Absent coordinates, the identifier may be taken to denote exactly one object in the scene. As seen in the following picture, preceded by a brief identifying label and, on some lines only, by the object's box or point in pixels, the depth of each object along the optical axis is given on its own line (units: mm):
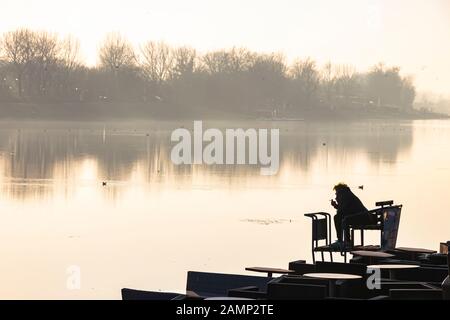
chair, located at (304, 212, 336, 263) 16094
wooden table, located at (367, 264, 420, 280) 12680
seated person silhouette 16609
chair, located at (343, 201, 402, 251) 16578
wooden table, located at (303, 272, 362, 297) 11391
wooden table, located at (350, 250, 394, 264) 14266
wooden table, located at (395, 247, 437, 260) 15601
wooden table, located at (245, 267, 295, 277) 13017
